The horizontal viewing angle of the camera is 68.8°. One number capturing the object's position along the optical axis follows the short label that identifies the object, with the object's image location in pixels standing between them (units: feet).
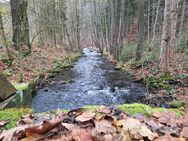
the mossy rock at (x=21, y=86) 11.49
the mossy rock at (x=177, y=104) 13.42
